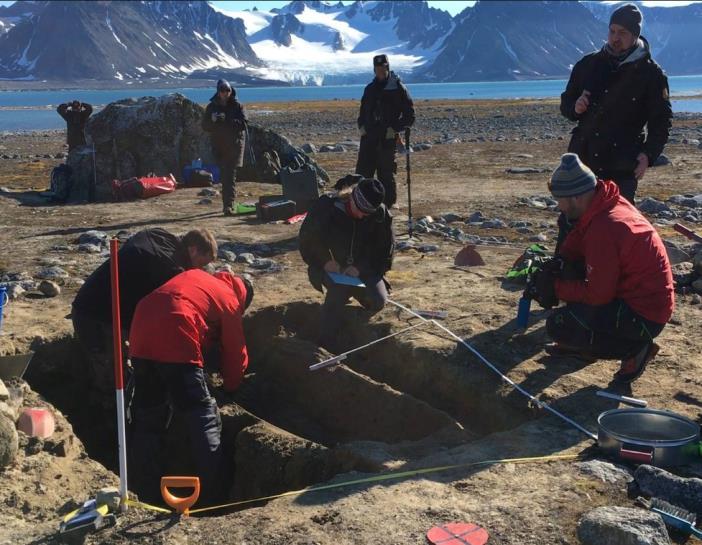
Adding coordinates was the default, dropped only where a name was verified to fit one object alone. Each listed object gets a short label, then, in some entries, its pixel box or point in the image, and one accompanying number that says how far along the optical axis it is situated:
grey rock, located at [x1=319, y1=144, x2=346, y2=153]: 23.92
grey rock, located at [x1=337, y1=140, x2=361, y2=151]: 24.42
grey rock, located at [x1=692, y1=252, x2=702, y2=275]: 7.67
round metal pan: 4.42
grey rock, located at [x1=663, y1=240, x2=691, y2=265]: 8.54
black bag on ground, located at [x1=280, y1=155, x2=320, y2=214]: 12.40
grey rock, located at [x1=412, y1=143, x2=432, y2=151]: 23.79
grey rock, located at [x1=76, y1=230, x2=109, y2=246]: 10.09
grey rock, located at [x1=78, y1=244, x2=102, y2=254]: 9.69
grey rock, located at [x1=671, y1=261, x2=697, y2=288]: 7.68
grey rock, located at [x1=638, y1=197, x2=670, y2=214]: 11.92
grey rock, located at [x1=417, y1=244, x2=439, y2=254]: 9.67
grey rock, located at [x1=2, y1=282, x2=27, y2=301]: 7.71
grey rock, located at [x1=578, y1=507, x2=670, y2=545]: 3.66
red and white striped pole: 4.14
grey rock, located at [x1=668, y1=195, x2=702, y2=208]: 12.67
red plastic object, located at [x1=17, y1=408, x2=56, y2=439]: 5.12
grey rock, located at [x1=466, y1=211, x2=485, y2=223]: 11.62
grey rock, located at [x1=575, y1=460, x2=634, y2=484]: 4.32
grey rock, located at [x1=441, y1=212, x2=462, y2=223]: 11.79
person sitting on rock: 16.28
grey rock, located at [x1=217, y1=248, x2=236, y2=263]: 9.35
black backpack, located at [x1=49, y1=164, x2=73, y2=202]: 14.49
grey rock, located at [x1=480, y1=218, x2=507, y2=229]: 11.27
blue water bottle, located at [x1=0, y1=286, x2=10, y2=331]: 5.55
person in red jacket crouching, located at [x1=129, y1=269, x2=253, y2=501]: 4.99
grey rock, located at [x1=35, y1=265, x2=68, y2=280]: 8.41
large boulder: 15.55
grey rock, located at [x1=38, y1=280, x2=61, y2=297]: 7.84
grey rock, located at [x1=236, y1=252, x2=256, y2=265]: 9.20
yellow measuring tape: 4.36
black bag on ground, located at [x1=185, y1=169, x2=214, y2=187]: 15.82
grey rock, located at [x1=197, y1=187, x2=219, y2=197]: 14.71
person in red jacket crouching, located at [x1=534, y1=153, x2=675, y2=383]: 5.09
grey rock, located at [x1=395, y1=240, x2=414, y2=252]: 9.74
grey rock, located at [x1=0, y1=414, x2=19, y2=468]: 4.59
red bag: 14.38
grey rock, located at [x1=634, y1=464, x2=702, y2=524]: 4.06
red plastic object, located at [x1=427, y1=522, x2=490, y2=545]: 3.74
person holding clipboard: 6.91
